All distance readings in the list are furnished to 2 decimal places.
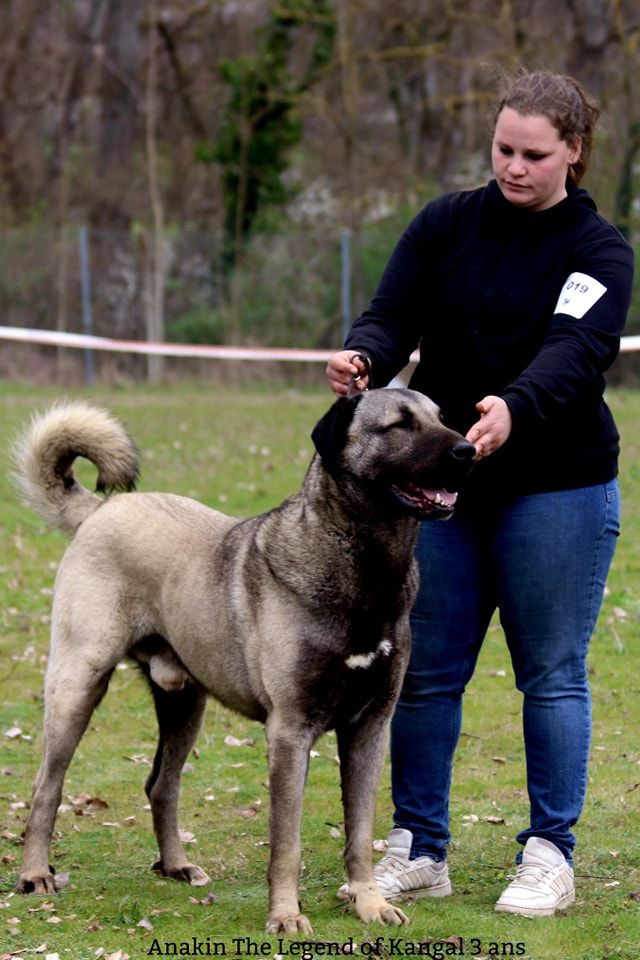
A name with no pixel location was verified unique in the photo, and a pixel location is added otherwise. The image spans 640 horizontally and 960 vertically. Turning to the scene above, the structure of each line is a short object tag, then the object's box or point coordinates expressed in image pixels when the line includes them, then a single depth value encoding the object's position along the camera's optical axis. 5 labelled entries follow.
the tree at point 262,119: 39.63
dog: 6.86
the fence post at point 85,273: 36.36
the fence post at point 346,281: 36.19
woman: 6.93
